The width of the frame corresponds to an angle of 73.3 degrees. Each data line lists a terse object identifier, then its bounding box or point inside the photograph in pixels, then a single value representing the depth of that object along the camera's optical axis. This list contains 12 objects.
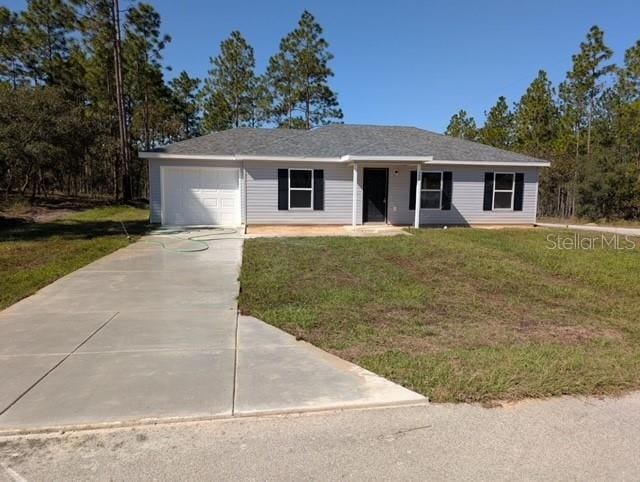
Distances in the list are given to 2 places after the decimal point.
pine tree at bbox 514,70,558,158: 30.58
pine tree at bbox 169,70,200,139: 34.94
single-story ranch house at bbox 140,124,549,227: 14.52
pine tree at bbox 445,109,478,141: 38.09
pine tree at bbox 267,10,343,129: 29.09
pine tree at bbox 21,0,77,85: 25.30
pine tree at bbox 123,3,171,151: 26.02
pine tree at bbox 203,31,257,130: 31.00
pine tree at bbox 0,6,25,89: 25.42
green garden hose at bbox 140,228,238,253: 10.47
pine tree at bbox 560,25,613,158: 25.84
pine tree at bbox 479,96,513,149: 34.70
